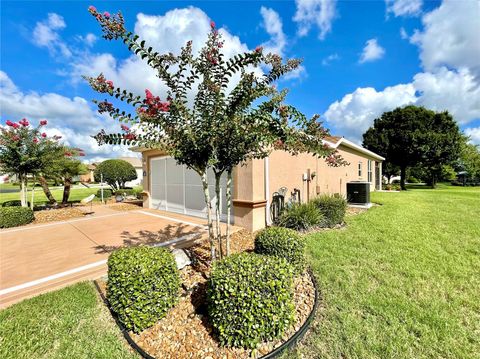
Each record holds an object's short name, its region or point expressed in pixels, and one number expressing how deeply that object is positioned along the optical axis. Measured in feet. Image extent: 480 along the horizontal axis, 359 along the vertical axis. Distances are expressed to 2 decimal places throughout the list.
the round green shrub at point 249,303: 7.45
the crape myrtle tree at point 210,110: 8.96
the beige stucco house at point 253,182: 21.74
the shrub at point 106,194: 57.11
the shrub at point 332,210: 21.86
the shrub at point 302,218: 20.58
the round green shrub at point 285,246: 11.47
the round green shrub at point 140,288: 8.32
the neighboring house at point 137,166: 122.91
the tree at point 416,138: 68.90
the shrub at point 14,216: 24.82
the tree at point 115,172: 65.31
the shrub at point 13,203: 34.21
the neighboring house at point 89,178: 140.75
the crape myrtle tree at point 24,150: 28.10
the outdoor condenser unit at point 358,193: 34.81
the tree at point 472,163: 99.99
